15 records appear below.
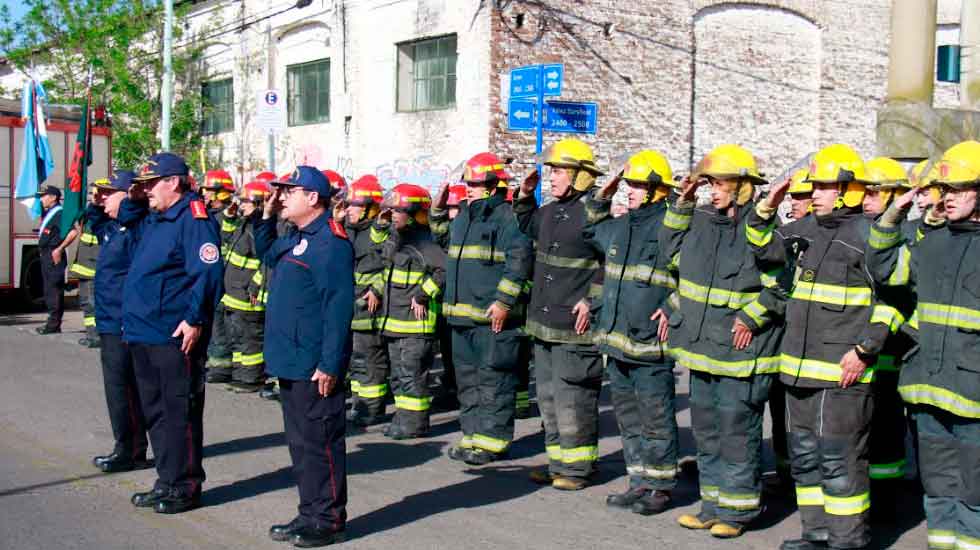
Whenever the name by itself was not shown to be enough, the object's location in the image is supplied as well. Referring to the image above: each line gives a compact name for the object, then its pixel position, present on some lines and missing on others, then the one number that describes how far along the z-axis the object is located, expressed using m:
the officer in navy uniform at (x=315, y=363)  6.07
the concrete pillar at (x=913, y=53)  13.55
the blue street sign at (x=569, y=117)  14.38
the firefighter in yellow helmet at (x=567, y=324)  7.59
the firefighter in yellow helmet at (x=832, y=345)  5.89
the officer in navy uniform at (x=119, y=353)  7.73
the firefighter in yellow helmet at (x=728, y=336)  6.30
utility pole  21.55
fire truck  18.42
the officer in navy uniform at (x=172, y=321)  6.75
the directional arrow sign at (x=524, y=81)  14.45
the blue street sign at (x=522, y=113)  15.01
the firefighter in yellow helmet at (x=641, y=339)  6.98
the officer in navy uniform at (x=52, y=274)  15.83
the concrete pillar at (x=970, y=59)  14.22
